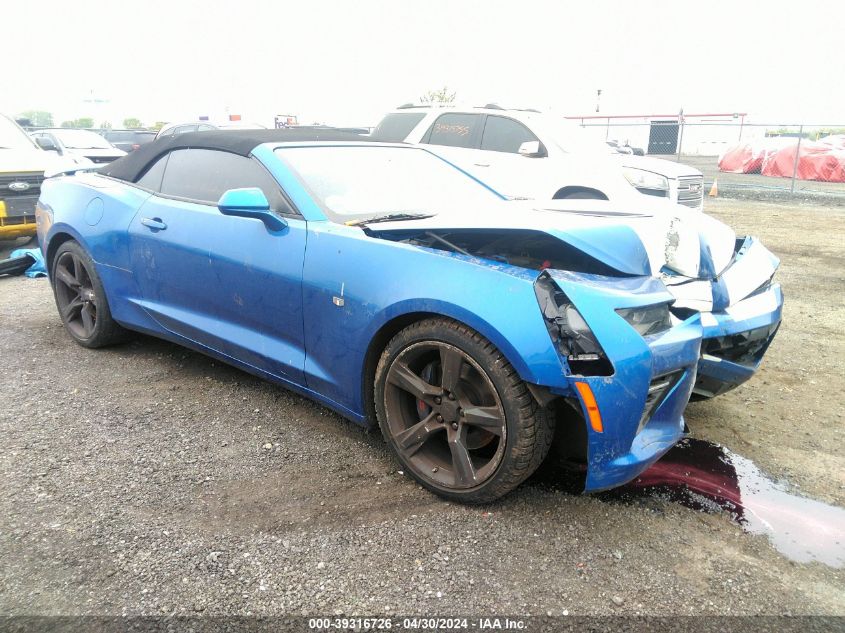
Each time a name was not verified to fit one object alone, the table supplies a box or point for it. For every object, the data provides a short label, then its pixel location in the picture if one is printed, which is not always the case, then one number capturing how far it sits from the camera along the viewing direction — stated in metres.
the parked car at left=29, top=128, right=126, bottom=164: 12.10
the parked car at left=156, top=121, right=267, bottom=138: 15.79
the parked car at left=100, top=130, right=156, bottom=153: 21.20
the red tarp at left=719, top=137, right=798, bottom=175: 22.28
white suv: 7.52
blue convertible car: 2.38
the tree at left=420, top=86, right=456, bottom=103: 37.50
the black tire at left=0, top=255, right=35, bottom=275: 7.01
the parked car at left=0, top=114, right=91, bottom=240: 7.36
